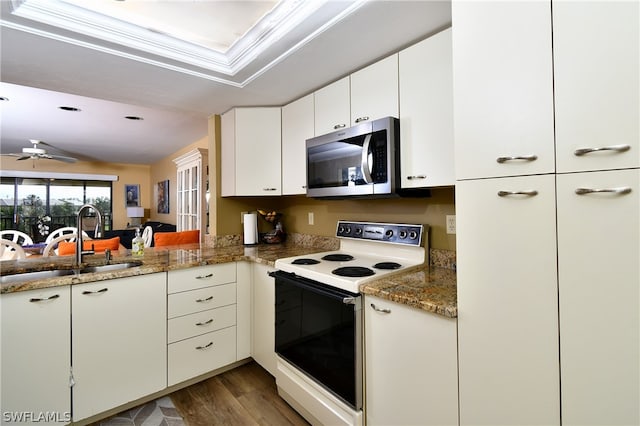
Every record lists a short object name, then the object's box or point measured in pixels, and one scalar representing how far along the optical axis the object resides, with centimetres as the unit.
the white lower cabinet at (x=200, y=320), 202
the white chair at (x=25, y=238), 386
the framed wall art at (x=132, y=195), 789
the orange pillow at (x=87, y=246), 286
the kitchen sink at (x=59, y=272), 177
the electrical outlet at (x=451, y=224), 177
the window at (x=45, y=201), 679
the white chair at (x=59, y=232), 431
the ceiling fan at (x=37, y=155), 446
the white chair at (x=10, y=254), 302
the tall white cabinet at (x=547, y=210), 82
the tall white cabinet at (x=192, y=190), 455
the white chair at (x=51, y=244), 324
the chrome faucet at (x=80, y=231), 193
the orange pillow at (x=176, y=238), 337
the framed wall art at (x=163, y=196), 694
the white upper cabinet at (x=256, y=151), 261
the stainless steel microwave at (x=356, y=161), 171
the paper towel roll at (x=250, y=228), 289
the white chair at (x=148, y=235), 405
